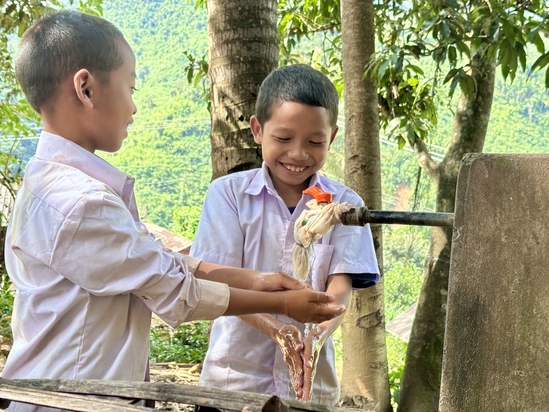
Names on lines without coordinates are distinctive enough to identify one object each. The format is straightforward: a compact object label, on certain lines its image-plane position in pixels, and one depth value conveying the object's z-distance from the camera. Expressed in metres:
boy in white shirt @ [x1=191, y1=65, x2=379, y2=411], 1.99
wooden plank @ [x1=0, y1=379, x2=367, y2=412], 1.12
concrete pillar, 1.16
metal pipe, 1.38
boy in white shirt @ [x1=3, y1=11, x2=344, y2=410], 1.44
